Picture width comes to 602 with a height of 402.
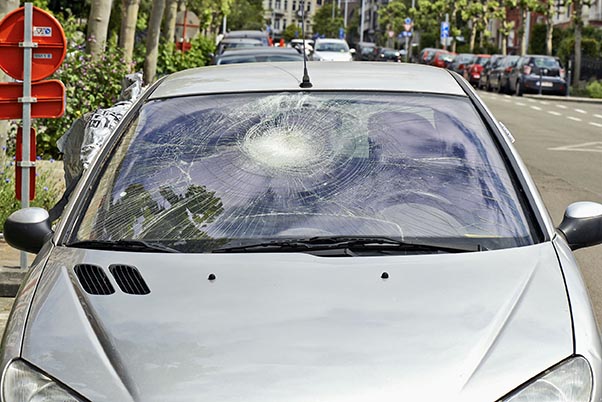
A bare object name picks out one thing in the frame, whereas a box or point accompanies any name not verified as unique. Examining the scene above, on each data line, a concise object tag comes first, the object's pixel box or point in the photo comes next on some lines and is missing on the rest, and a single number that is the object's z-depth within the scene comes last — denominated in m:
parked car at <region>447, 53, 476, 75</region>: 59.69
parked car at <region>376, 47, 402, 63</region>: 71.75
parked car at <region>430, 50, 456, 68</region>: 63.12
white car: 42.34
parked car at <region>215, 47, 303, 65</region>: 16.61
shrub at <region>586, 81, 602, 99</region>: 43.48
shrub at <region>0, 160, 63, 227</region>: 9.66
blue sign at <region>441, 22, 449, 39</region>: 79.81
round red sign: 8.26
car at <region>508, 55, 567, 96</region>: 44.38
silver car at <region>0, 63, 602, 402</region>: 3.06
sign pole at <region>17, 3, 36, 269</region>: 8.21
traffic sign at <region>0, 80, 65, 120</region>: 8.35
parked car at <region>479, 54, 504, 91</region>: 50.88
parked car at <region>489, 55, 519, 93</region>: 47.16
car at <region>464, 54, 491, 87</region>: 54.79
